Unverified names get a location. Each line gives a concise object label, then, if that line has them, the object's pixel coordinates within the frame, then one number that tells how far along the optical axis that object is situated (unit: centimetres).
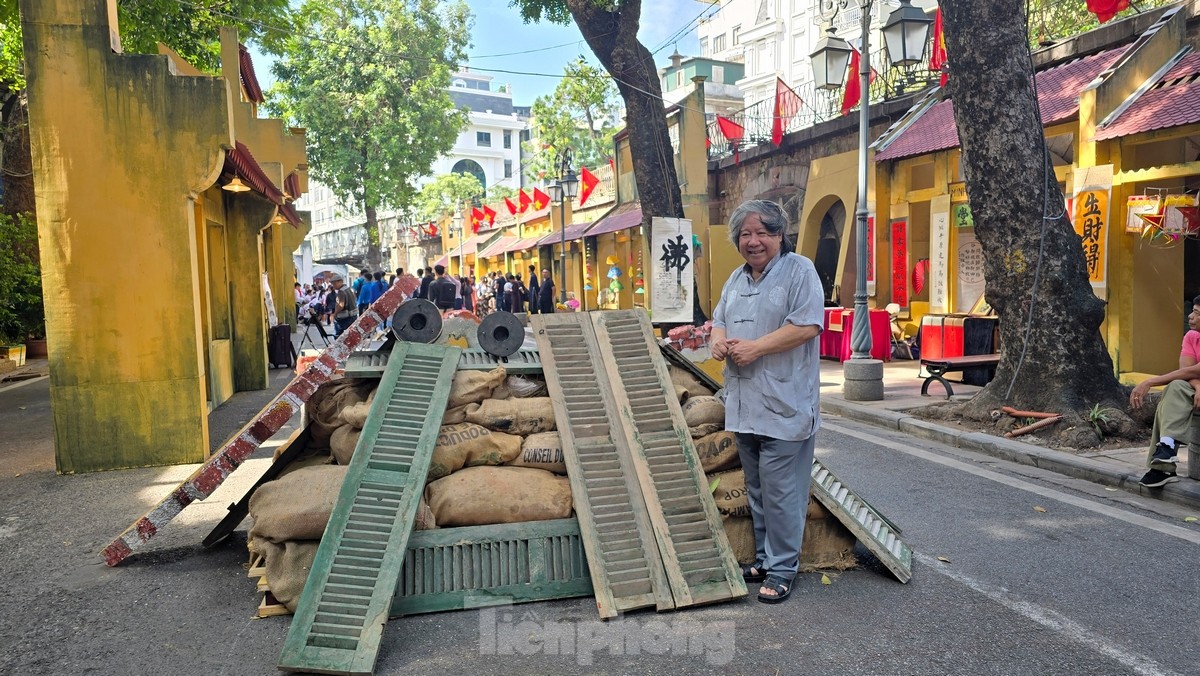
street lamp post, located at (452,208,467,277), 4526
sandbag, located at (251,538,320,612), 369
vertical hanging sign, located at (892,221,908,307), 1493
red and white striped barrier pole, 424
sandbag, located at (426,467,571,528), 396
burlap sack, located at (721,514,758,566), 416
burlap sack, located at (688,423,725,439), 445
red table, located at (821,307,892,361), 1399
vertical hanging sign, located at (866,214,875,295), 1523
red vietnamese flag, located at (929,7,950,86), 1484
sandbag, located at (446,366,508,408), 444
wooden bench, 983
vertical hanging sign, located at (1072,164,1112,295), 1046
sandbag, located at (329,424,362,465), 430
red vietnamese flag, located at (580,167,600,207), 2656
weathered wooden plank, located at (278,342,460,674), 314
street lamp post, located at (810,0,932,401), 1015
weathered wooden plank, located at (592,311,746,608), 374
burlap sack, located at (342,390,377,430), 425
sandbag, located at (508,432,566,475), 430
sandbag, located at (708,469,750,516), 416
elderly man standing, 371
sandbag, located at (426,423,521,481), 417
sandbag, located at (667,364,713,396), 487
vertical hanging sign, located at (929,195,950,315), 1368
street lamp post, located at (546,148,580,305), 2519
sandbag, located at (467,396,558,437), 440
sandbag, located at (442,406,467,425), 437
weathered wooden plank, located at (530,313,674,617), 368
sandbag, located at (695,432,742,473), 436
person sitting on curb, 531
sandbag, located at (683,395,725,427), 450
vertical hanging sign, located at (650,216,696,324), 1213
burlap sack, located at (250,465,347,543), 379
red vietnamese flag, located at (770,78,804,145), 1844
